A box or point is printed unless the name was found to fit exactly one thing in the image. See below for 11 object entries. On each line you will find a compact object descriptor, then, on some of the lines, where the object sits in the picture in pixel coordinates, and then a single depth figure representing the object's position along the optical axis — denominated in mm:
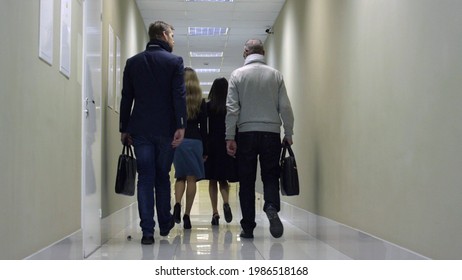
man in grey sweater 4566
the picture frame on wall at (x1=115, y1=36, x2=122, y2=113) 5750
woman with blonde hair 5438
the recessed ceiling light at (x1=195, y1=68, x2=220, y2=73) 13852
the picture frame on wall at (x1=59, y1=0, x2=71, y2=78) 3416
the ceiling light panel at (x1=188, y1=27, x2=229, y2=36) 9461
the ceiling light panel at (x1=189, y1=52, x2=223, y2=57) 11719
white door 3760
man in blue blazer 4145
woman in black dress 5664
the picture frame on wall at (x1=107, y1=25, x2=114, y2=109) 5125
